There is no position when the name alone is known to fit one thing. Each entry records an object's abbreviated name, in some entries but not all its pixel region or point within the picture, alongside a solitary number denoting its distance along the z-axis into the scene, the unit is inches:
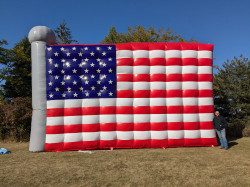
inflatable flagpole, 262.4
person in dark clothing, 261.6
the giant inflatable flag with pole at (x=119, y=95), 268.4
